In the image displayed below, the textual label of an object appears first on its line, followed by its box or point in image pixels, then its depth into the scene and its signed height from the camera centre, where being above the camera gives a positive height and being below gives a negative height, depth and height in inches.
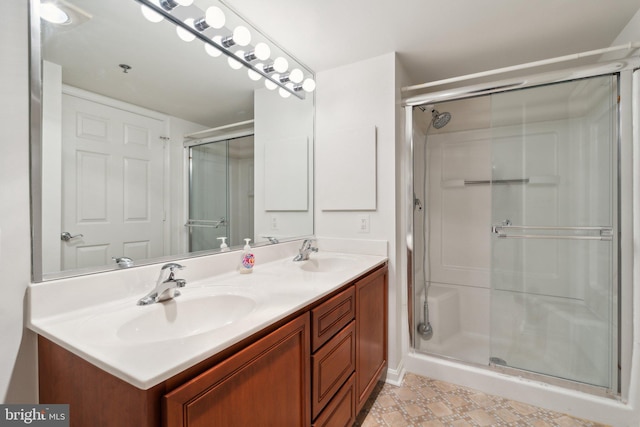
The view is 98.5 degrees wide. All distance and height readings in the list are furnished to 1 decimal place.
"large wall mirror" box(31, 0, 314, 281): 34.4 +12.9
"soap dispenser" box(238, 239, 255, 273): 54.6 -10.0
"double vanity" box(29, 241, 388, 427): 23.0 -14.5
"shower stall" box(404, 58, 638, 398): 61.1 -6.5
